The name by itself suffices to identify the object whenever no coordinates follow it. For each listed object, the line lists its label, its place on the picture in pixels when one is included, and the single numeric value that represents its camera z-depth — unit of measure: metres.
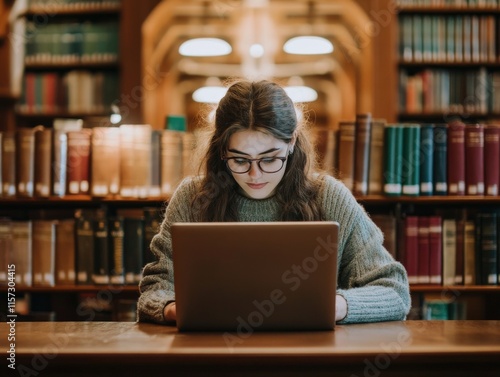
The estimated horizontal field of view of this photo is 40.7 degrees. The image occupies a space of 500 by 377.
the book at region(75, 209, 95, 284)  2.61
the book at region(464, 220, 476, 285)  2.59
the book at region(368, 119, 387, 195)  2.58
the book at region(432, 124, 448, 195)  2.57
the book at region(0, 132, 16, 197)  2.66
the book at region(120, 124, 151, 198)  2.60
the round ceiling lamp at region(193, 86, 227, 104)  6.54
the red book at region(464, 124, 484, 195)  2.58
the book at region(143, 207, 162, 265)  2.60
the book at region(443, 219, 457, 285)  2.60
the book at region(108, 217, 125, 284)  2.60
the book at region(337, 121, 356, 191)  2.57
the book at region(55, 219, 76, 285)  2.64
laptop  1.34
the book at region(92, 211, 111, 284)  2.60
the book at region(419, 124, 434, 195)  2.57
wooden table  1.22
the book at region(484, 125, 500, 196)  2.59
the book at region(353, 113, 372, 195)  2.56
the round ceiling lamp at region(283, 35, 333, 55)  5.02
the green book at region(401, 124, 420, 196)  2.56
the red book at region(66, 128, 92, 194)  2.64
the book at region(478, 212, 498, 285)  2.58
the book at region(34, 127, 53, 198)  2.65
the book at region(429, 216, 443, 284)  2.59
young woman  1.69
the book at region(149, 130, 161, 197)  2.62
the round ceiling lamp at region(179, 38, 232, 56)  4.88
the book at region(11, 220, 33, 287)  2.64
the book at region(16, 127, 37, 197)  2.65
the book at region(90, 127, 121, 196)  2.62
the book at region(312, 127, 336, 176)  2.60
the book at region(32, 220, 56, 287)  2.64
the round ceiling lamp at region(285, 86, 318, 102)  6.58
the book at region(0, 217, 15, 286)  2.64
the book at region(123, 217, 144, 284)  2.60
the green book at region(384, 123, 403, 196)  2.56
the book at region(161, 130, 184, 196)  2.62
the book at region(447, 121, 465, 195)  2.58
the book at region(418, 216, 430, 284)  2.59
